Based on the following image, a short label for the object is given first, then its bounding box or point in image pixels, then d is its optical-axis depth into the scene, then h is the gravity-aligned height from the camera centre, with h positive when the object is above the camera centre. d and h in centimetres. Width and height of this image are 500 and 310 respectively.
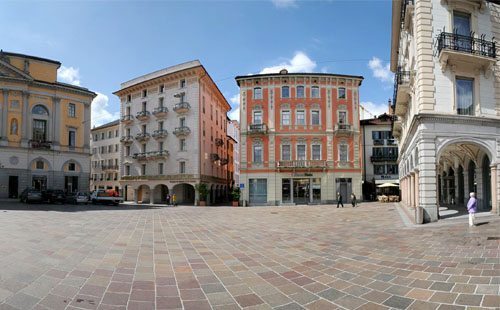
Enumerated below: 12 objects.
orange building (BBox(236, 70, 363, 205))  3341 +369
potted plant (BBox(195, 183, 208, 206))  3425 -215
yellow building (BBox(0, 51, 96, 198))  3578 +558
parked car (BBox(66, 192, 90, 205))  3092 -262
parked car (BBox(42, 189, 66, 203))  3037 -235
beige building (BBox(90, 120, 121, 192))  5980 +316
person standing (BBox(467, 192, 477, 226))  1147 -138
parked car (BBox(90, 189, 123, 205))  3086 -254
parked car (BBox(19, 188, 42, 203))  2942 -220
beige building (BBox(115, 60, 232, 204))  3684 +485
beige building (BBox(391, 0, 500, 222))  1420 +415
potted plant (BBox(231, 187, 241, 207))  3275 -260
